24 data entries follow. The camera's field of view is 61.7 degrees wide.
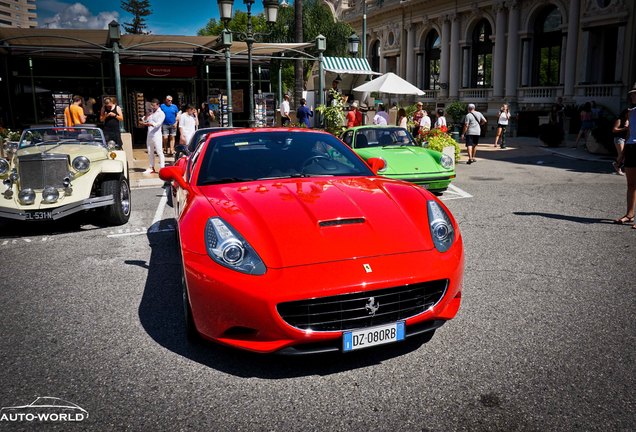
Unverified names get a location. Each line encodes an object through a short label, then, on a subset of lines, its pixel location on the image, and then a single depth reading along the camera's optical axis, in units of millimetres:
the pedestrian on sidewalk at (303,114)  18984
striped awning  20625
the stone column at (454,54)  35812
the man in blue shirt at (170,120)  16094
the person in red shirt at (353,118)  17328
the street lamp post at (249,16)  15789
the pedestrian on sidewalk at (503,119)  21047
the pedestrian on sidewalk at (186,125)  14773
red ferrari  3139
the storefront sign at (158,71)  21266
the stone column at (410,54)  40625
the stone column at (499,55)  32000
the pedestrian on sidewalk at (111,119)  12703
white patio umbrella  19203
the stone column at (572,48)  27312
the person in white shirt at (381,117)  17425
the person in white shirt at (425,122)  17650
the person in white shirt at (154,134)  13289
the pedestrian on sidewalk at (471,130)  16359
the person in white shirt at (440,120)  18078
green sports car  9625
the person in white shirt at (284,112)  21000
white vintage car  7266
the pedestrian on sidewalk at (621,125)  8242
